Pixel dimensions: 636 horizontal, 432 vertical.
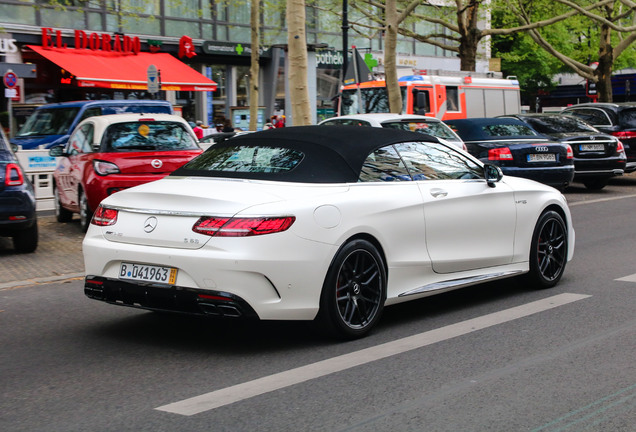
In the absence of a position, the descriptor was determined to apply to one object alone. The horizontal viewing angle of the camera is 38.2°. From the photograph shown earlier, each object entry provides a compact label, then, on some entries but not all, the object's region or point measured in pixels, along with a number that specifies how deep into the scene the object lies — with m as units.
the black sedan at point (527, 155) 15.83
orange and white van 25.72
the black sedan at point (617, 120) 20.91
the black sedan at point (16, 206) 10.20
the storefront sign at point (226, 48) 34.41
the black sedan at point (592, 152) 18.50
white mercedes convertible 5.48
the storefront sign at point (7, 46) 28.30
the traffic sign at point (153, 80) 21.89
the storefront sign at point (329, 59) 39.75
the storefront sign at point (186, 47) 33.12
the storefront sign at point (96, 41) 29.32
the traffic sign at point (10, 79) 24.10
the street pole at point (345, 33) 27.39
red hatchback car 11.80
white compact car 14.79
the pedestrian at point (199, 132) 27.56
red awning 28.28
